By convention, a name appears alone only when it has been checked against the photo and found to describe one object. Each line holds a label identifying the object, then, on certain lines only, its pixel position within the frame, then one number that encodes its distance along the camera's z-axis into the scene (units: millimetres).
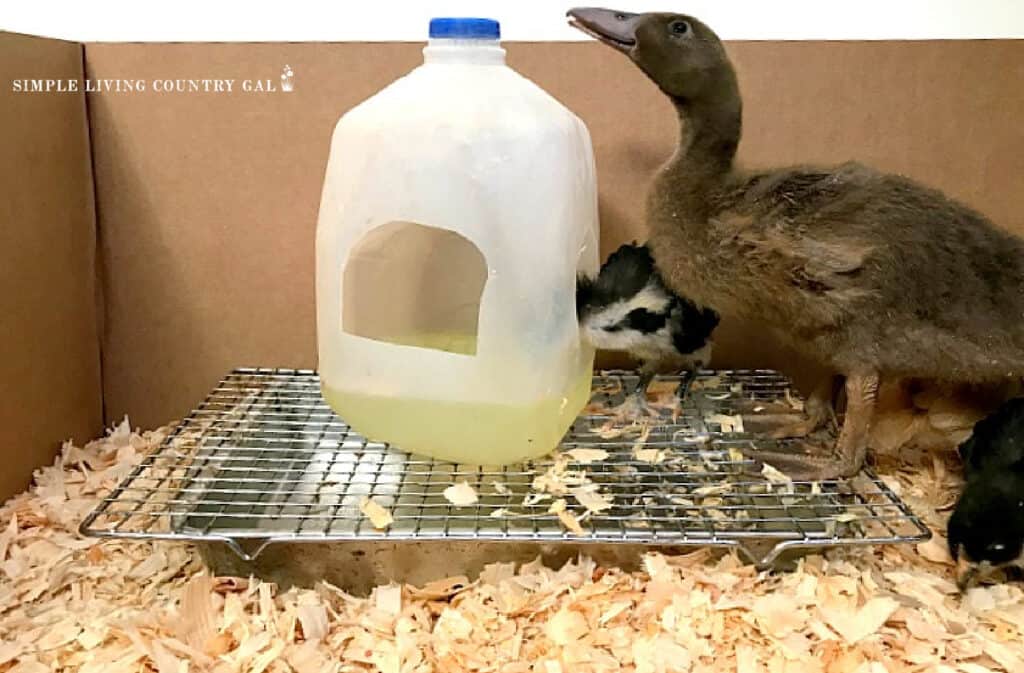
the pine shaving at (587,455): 631
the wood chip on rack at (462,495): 576
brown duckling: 578
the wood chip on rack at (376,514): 547
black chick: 539
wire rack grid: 536
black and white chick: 648
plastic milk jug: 586
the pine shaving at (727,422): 674
